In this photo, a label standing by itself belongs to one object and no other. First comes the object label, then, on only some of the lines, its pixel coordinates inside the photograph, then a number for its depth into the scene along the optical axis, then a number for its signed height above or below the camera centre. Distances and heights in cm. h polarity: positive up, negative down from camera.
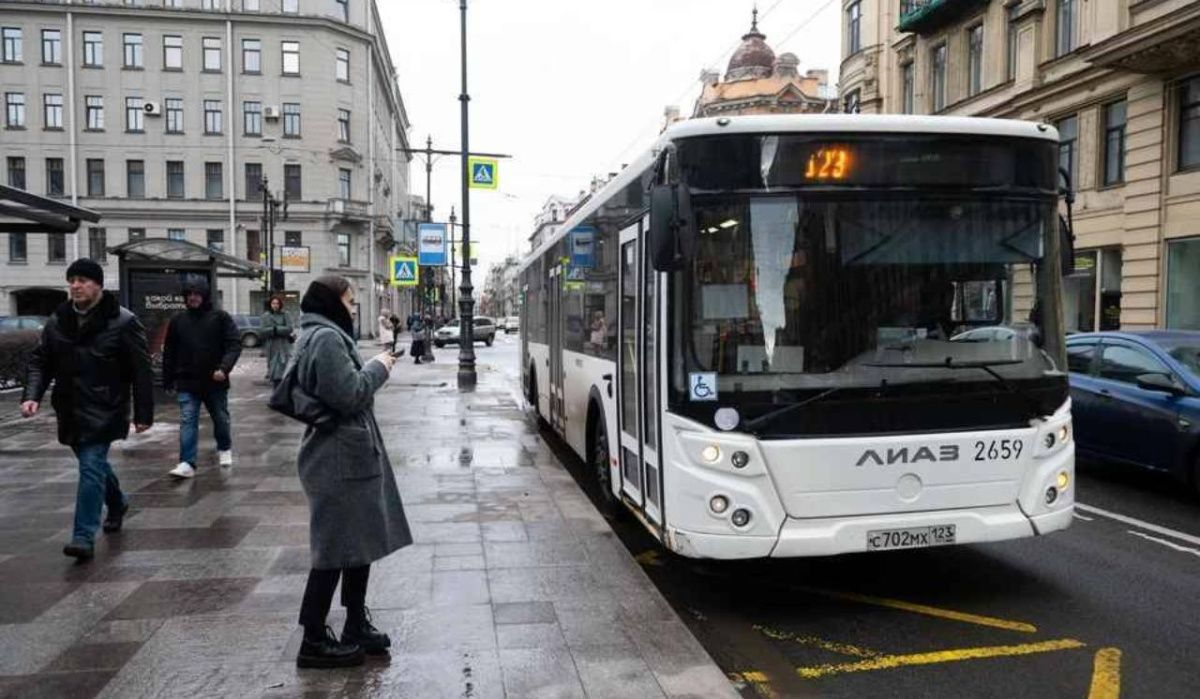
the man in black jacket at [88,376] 554 -47
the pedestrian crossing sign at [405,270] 2542 +102
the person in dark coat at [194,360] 830 -54
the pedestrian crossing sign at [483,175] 1992 +301
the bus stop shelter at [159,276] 1451 +47
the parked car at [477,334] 4716 -161
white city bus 475 -18
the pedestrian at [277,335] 1508 -54
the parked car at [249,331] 4088 -126
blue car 775 -88
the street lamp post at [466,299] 1934 +13
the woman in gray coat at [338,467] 380 -74
